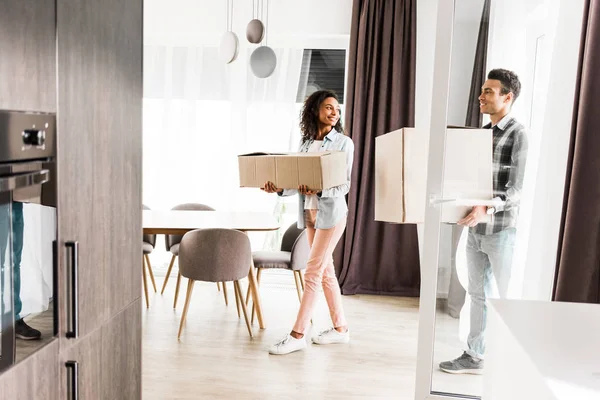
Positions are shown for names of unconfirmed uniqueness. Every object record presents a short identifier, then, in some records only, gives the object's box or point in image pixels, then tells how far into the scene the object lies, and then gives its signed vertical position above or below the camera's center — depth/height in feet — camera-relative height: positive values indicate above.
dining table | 12.44 -2.15
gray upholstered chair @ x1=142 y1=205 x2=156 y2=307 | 14.35 -3.07
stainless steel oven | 4.25 -0.88
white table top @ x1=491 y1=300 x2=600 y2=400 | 3.40 -1.34
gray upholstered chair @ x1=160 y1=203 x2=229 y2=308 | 14.52 -2.97
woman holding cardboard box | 11.46 -1.59
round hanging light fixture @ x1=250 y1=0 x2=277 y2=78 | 14.40 +1.58
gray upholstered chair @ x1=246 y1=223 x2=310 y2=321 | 13.24 -2.85
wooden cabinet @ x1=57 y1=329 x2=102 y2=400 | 5.26 -2.30
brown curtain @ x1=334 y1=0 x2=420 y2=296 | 16.24 +0.33
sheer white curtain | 17.35 +0.13
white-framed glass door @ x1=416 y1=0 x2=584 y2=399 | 8.31 -0.49
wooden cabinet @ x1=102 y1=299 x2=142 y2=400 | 6.21 -2.56
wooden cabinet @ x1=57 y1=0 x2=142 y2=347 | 5.12 -0.27
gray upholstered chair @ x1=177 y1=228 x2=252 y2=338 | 11.83 -2.53
